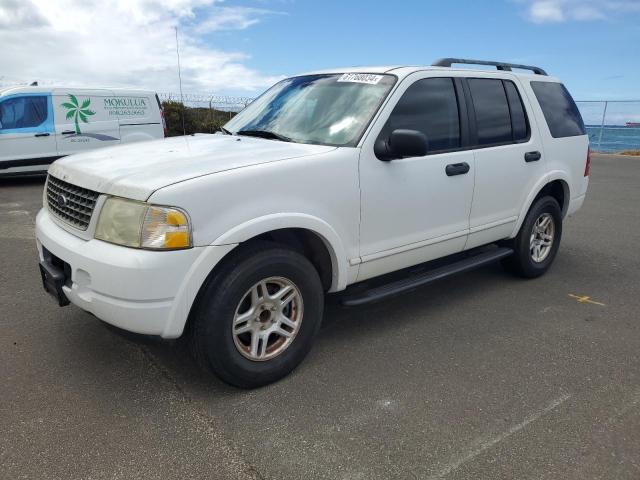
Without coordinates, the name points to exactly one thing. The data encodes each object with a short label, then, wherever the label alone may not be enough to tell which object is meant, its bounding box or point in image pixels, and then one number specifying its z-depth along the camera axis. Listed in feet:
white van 34.53
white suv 8.59
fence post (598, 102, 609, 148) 74.38
